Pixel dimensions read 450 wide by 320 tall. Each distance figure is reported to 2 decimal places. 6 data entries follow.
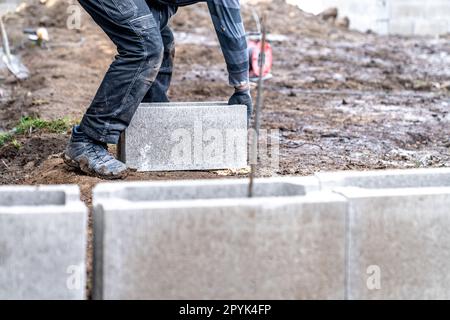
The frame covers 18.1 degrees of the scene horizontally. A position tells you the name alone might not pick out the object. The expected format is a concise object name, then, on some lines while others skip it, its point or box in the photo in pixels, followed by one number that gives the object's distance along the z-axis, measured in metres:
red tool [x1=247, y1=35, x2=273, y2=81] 12.07
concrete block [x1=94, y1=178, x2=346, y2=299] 4.64
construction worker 7.43
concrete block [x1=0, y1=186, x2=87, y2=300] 4.54
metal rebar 5.07
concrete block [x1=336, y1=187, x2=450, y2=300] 5.02
